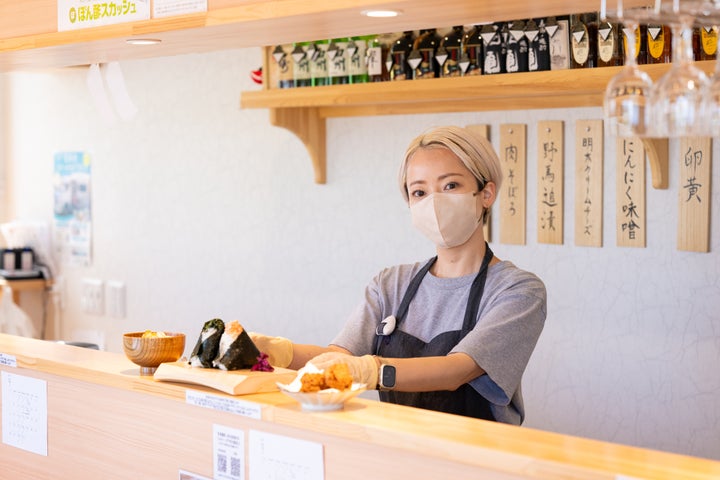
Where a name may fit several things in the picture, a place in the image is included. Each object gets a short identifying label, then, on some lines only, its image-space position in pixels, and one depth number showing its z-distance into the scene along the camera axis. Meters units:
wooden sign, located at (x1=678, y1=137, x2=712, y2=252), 3.06
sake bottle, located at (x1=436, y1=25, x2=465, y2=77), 3.27
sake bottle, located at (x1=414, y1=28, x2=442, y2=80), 3.32
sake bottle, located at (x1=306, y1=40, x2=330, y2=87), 3.62
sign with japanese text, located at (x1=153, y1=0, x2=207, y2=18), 2.12
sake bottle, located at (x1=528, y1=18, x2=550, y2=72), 3.06
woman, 2.22
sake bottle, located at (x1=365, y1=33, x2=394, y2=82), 3.48
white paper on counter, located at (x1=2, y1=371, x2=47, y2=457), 2.45
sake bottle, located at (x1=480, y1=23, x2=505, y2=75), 3.15
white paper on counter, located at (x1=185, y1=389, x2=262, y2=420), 1.87
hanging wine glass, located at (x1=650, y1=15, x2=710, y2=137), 1.39
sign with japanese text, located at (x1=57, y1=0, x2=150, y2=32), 2.25
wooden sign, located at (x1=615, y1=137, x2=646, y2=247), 3.20
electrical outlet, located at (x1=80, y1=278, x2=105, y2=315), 5.08
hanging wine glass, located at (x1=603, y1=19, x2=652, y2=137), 1.42
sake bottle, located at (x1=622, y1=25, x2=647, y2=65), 2.93
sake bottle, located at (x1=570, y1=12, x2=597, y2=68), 2.99
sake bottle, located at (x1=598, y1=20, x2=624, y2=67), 2.93
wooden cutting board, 1.93
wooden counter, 1.50
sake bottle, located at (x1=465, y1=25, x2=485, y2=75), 3.21
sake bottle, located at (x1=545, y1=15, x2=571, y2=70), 3.03
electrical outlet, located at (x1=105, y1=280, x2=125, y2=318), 4.98
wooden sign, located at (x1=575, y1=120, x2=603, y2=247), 3.28
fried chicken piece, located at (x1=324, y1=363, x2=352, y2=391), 1.78
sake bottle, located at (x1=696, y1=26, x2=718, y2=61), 2.76
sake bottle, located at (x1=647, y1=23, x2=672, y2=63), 2.87
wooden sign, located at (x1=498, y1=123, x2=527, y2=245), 3.46
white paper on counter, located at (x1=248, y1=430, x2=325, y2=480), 1.82
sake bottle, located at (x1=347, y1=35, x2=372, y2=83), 3.54
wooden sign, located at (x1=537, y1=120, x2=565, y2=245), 3.37
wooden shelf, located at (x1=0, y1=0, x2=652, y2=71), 1.86
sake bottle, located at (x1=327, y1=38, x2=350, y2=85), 3.57
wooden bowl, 2.13
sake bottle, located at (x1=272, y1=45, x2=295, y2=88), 3.67
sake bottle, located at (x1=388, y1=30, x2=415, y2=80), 3.39
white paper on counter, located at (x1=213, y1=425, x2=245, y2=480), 1.95
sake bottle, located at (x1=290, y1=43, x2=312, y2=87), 3.63
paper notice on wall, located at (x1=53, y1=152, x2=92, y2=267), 5.16
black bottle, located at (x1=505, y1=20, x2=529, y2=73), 3.09
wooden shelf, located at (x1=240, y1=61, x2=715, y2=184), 2.97
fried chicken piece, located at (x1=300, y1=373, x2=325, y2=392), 1.77
